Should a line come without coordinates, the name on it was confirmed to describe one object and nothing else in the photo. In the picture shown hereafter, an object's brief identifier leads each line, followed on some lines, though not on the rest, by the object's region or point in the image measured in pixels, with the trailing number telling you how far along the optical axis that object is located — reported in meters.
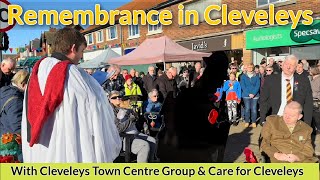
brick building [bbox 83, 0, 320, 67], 13.71
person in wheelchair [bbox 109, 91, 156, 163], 4.59
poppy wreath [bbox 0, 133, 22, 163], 3.07
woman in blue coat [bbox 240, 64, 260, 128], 9.01
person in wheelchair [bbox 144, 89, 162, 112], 6.60
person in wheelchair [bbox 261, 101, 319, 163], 3.71
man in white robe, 2.20
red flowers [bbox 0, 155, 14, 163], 2.72
